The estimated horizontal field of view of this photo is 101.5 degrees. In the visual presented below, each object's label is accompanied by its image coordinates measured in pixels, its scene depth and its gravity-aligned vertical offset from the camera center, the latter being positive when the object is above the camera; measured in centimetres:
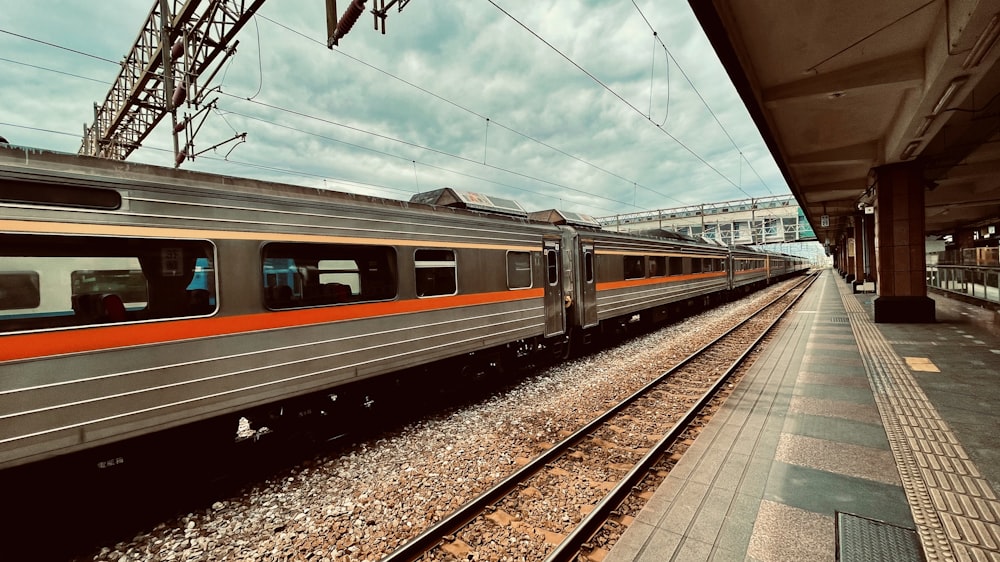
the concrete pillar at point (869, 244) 2278 +81
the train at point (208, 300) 294 -22
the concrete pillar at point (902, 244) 1127 +38
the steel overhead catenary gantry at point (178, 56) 748 +480
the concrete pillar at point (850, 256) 3438 +33
